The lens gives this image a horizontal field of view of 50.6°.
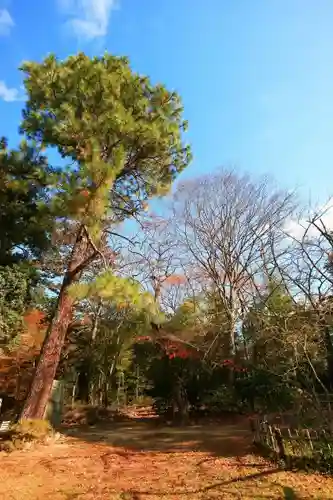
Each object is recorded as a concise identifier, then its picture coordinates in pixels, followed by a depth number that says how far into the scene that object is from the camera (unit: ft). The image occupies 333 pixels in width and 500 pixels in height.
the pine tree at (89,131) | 22.95
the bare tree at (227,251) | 40.75
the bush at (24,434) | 20.88
